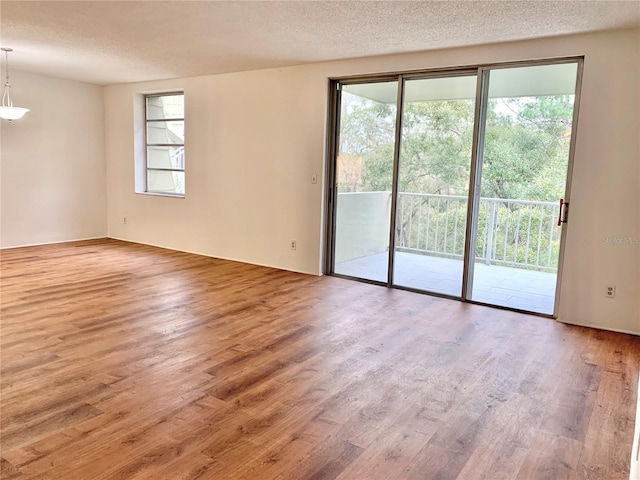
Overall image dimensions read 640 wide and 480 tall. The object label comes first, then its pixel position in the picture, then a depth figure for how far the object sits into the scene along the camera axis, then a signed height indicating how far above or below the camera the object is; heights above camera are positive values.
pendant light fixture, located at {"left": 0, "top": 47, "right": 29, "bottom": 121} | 5.23 +0.63
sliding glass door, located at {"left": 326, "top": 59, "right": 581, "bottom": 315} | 4.27 +0.04
